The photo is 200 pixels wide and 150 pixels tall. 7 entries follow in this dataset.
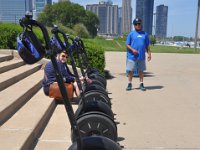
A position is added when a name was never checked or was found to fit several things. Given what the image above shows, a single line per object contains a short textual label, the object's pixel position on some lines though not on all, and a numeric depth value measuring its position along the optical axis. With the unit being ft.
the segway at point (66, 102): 8.13
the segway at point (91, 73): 23.68
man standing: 29.07
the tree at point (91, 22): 261.85
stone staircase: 13.87
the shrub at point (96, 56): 35.76
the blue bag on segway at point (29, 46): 8.08
